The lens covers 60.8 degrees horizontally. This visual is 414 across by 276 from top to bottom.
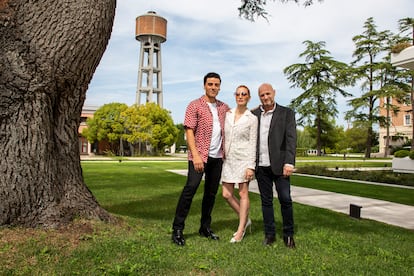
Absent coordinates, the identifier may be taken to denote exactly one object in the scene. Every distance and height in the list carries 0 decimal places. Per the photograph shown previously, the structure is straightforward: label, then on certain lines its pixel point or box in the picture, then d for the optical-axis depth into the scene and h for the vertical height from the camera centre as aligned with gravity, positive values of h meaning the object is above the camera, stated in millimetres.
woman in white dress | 4035 +42
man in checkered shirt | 3953 +82
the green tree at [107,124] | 45469 +3323
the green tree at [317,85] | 43375 +8289
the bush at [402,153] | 15150 -52
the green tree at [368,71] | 38000 +8651
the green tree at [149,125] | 44500 +3150
